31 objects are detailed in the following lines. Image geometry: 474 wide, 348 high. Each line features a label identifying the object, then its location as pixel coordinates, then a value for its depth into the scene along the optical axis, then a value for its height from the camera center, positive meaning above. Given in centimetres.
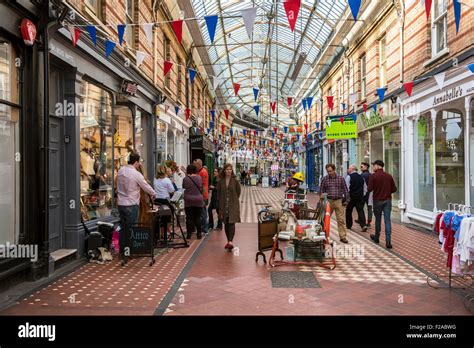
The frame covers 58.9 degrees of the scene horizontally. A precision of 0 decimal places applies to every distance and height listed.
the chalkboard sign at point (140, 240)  680 -98
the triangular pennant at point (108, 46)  746 +241
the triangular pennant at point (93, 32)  684 +244
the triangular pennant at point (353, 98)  1605 +306
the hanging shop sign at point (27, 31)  537 +194
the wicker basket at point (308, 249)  679 -118
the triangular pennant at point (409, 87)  1028 +221
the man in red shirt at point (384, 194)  822 -35
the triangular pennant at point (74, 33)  636 +227
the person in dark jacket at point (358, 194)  1062 -44
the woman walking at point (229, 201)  787 -42
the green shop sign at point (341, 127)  1688 +204
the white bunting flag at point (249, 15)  644 +253
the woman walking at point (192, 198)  909 -41
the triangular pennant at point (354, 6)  610 +252
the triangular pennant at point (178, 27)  698 +258
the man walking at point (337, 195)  880 -38
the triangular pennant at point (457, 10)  626 +256
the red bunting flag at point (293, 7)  630 +261
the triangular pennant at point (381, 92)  1162 +233
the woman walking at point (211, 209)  1093 -79
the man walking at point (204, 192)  1035 -34
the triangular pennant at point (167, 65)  994 +272
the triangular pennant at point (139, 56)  899 +266
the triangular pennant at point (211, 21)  688 +261
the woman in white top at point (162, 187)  948 -16
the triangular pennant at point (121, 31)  720 +261
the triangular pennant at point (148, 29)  716 +260
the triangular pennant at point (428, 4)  600 +249
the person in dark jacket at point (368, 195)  1098 -49
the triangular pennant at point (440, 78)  887 +207
